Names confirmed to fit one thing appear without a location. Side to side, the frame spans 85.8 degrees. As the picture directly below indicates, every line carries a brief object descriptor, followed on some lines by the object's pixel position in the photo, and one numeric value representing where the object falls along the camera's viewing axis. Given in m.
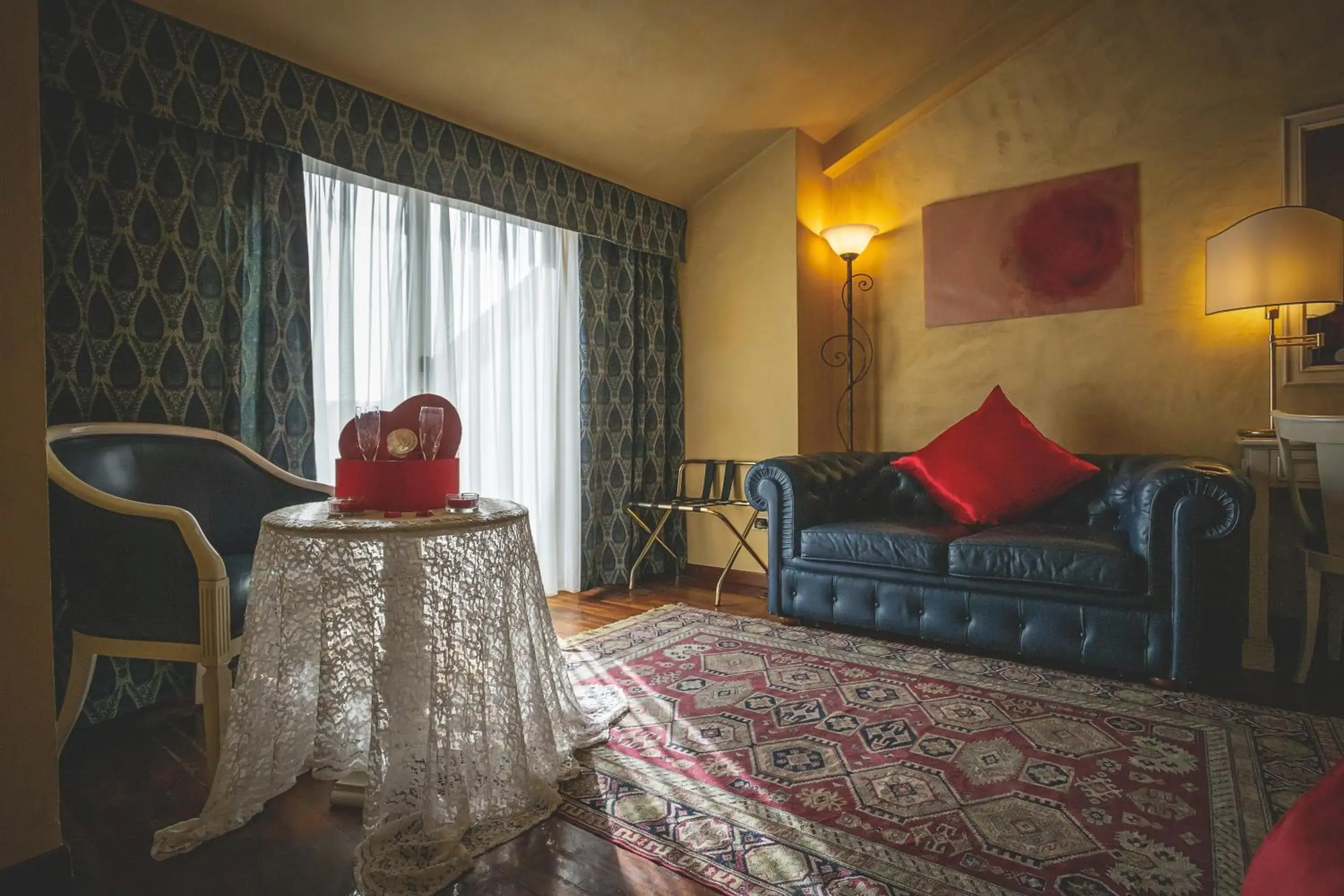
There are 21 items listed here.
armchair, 1.85
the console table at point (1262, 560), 2.71
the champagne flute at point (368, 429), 1.89
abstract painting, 3.60
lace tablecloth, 1.59
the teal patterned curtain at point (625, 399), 4.24
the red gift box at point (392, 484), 1.84
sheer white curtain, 3.01
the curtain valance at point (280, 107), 2.25
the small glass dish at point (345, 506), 1.83
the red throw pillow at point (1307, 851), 0.73
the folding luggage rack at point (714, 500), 4.04
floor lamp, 4.39
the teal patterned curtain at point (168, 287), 2.28
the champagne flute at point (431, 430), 1.91
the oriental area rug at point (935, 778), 1.52
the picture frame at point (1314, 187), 3.09
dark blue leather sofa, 2.48
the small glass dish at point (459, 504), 1.90
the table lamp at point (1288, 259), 2.82
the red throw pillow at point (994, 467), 3.19
